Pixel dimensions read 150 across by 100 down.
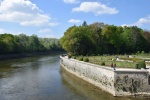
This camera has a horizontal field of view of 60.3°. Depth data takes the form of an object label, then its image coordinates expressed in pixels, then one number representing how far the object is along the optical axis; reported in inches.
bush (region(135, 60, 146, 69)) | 588.9
